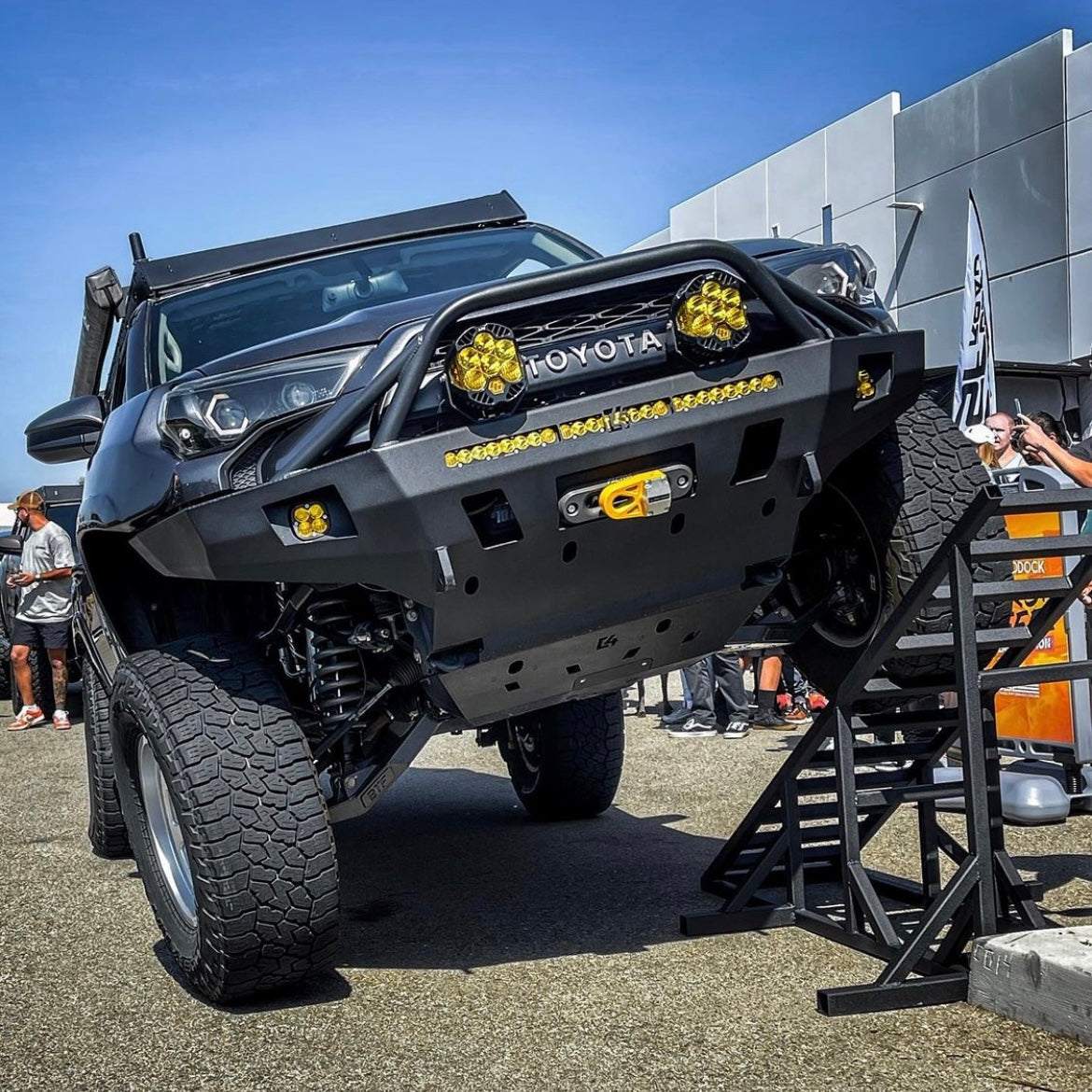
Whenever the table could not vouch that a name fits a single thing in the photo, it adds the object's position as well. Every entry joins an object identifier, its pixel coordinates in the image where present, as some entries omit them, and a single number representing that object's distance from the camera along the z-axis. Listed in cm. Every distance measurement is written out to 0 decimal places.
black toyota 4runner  321
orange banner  624
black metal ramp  347
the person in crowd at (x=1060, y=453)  596
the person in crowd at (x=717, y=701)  956
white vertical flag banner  901
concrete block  302
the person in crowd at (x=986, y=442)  689
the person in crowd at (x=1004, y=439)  715
